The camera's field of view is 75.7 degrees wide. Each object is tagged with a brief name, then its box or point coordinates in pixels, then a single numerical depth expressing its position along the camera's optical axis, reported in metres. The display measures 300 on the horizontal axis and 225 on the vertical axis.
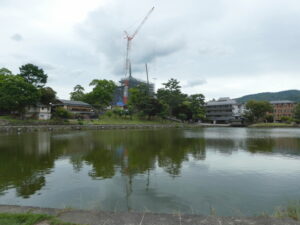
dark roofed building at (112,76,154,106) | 123.12
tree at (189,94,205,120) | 75.50
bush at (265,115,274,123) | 78.44
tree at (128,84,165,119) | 61.12
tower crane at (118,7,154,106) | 105.69
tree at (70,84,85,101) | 73.24
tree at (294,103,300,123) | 70.44
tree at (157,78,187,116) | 70.56
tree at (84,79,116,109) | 62.27
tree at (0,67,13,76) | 45.96
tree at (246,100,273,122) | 71.19
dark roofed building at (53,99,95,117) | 54.62
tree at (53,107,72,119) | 46.59
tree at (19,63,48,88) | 45.16
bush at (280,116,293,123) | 71.94
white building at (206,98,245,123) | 87.69
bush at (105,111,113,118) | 59.29
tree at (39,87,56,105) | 45.75
